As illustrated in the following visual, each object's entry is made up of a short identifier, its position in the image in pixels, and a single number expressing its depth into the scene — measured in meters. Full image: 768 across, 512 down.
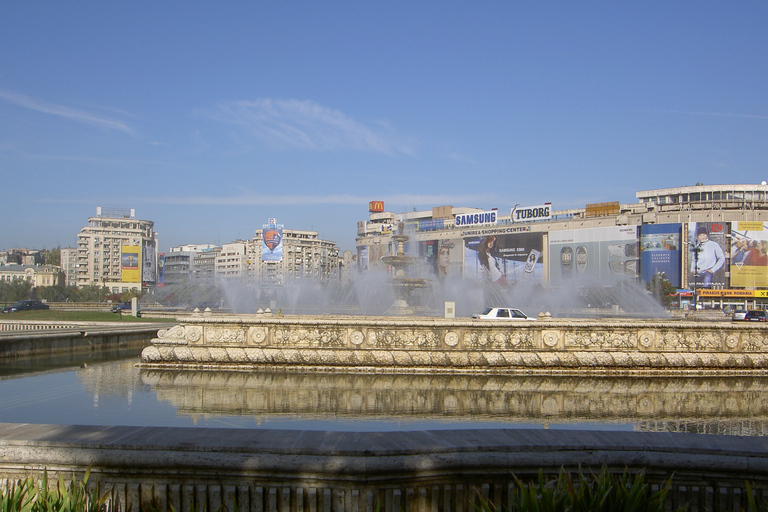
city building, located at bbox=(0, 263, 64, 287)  146.38
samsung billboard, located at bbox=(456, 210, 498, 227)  120.31
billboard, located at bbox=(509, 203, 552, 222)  112.81
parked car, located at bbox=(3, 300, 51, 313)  46.15
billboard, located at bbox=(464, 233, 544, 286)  106.81
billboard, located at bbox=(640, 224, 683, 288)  90.88
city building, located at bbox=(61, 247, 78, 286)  165.50
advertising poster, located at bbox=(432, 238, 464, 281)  117.62
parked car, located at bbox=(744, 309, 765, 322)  43.28
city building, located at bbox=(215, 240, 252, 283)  185.12
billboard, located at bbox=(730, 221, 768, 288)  87.00
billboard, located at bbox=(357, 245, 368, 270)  137.50
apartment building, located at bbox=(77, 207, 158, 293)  152.12
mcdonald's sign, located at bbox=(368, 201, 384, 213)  160.75
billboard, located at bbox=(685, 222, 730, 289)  88.44
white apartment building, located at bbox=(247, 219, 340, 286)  181.75
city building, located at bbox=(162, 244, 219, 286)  181.62
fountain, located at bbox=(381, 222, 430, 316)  35.47
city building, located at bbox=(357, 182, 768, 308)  88.19
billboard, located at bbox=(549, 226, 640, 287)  95.50
